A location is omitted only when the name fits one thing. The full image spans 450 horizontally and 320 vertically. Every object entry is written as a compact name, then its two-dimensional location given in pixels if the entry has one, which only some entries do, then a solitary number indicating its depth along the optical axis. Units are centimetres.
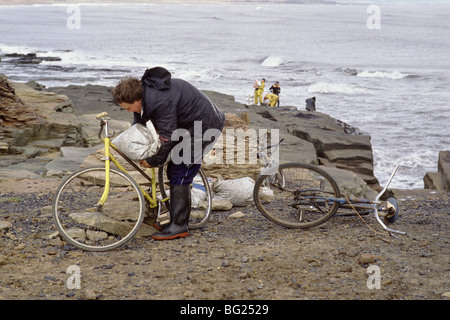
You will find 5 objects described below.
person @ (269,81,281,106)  2538
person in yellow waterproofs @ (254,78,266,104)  2690
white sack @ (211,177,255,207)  627
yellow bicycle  461
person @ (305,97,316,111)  2469
